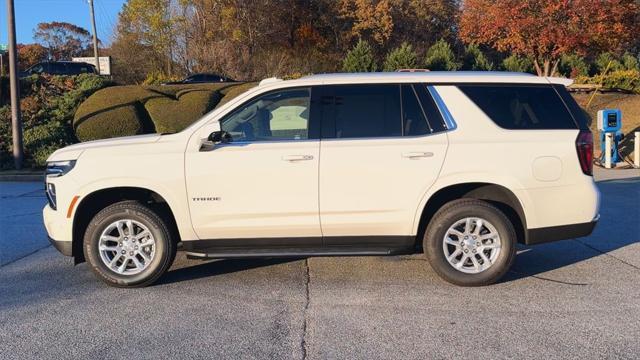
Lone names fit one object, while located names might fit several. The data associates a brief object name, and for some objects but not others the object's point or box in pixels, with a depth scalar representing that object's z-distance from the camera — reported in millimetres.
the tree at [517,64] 26484
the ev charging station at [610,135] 13781
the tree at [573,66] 26516
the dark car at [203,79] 27531
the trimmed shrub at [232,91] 18547
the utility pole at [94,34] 32750
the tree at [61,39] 73688
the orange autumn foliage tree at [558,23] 20125
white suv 5258
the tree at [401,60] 25719
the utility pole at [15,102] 13719
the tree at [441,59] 27000
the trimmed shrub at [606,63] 27472
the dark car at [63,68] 28406
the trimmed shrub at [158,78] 28981
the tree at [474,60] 27333
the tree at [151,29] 33312
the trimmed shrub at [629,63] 27781
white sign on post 32781
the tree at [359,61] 25875
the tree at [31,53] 60938
